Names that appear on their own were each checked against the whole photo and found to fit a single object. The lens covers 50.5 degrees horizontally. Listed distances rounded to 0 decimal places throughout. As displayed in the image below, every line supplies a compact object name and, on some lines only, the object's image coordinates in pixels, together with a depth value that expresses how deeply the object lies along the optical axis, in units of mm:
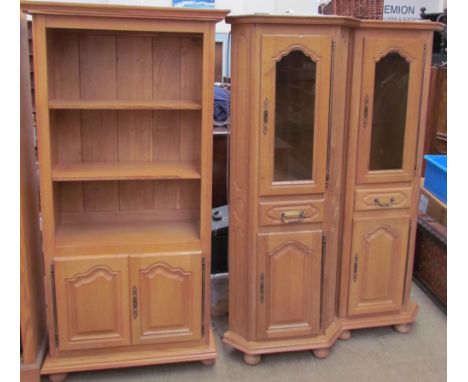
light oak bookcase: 2010
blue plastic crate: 2792
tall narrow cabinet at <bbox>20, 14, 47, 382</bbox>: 1979
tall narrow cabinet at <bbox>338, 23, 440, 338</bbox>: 2135
